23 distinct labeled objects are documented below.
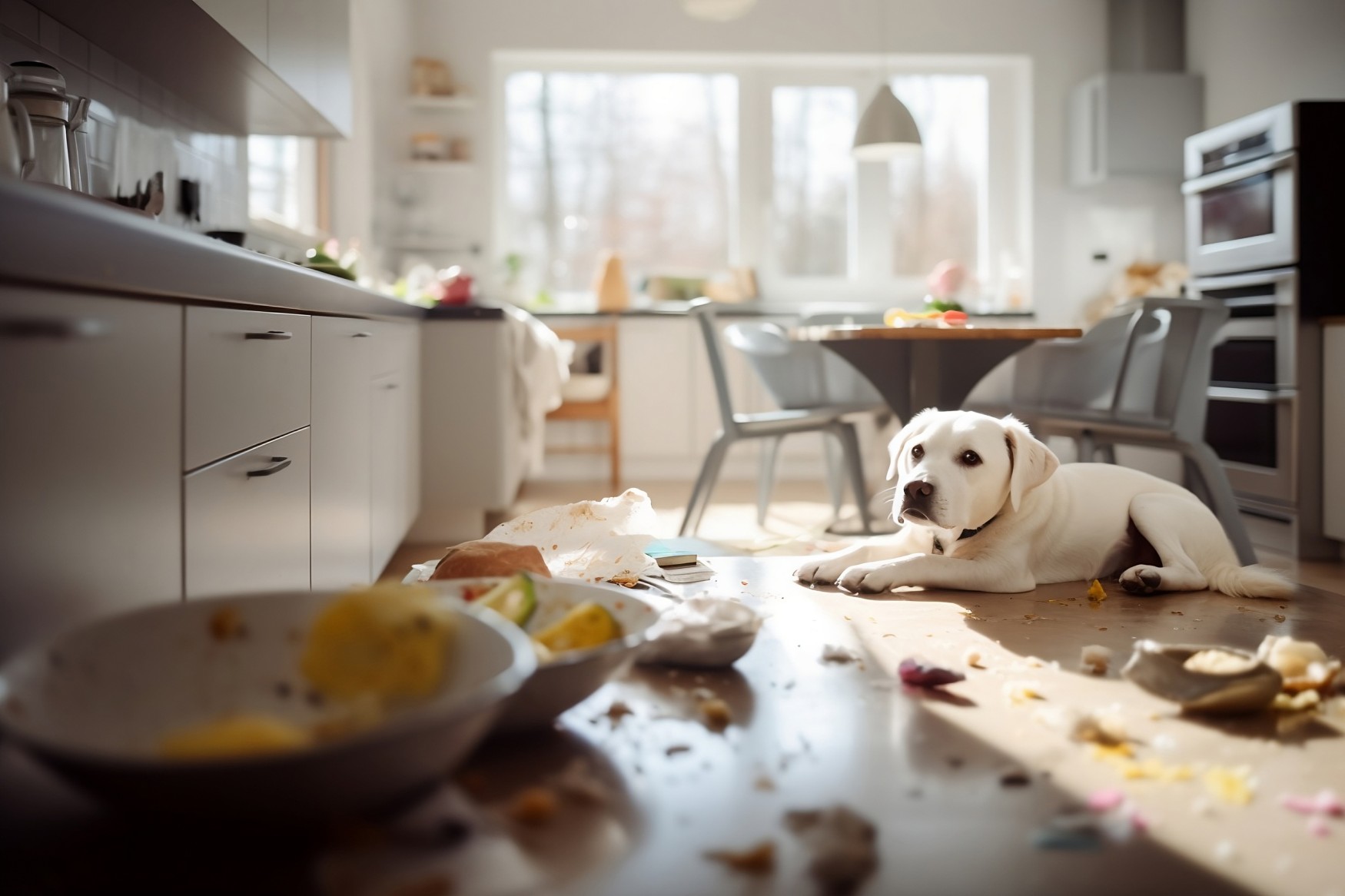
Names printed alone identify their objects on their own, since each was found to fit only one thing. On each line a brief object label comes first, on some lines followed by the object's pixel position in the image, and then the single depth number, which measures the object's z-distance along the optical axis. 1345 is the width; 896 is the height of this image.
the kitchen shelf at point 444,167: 6.66
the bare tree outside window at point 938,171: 7.22
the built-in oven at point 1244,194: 4.27
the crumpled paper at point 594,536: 1.20
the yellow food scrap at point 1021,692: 0.74
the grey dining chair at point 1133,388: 3.51
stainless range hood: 6.53
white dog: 1.61
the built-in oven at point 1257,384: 4.19
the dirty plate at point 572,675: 0.61
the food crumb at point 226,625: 0.56
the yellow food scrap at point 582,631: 0.68
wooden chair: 6.24
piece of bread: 0.92
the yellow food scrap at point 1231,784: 0.57
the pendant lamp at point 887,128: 5.14
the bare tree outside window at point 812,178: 7.16
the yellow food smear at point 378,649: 0.51
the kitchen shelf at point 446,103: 6.59
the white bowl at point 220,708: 0.41
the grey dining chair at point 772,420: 4.07
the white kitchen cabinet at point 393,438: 3.15
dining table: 3.59
